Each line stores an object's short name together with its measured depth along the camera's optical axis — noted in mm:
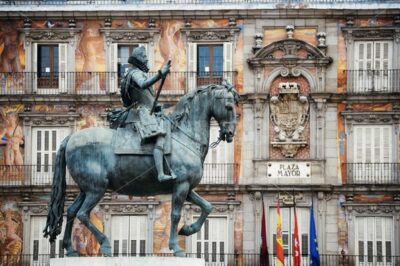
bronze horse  21797
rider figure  21484
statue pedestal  20938
